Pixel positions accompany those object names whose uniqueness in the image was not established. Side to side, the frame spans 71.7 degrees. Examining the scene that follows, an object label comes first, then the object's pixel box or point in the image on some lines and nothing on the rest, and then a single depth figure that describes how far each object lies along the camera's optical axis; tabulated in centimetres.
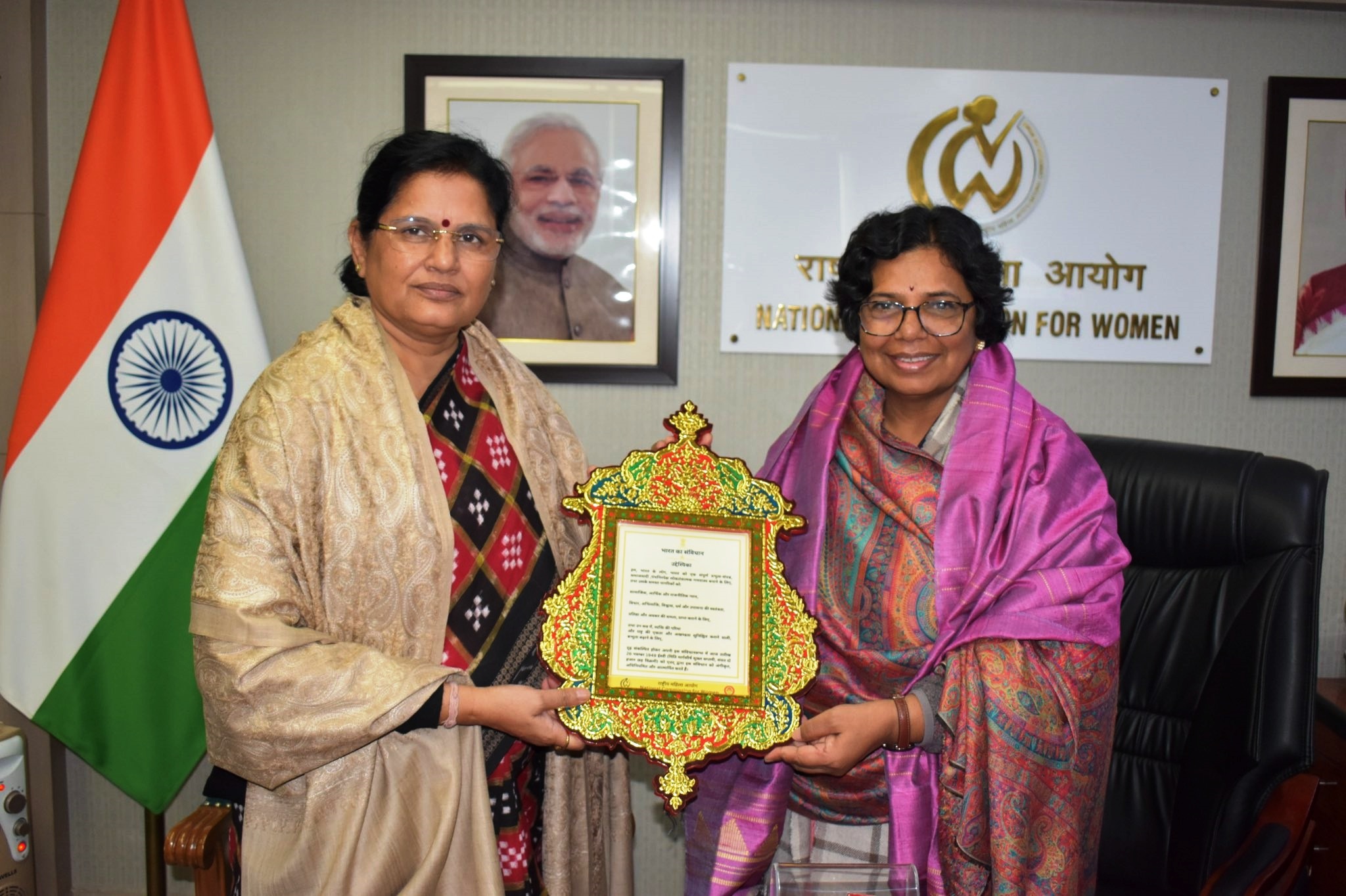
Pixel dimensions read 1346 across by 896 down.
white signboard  277
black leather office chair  176
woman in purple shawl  166
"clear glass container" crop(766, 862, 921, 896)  130
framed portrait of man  274
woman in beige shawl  153
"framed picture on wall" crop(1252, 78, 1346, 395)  280
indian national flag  254
